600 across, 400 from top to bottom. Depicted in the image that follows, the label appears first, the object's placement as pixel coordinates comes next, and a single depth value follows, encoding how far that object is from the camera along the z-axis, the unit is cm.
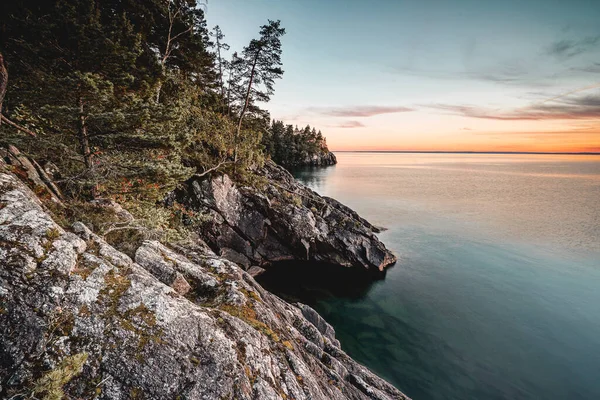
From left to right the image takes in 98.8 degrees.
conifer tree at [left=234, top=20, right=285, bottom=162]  1948
